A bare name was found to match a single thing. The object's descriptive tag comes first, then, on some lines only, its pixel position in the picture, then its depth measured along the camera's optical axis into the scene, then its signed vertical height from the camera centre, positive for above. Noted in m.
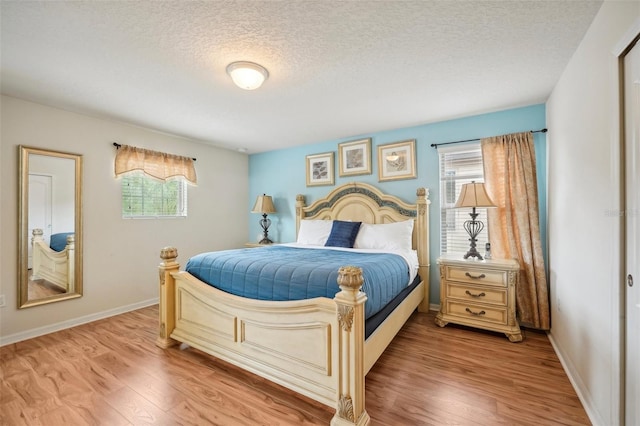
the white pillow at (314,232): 3.71 -0.26
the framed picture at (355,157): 3.87 +0.83
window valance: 3.41 +0.70
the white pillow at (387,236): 3.18 -0.28
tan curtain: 2.66 -0.03
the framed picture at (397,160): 3.53 +0.72
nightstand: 2.57 -0.82
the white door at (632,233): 1.21 -0.10
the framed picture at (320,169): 4.21 +0.71
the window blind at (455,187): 3.21 +0.33
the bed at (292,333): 1.52 -0.87
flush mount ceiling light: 2.03 +1.09
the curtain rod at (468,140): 2.78 +0.86
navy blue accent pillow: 3.41 -0.27
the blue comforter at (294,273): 1.84 -0.47
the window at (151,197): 3.53 +0.24
